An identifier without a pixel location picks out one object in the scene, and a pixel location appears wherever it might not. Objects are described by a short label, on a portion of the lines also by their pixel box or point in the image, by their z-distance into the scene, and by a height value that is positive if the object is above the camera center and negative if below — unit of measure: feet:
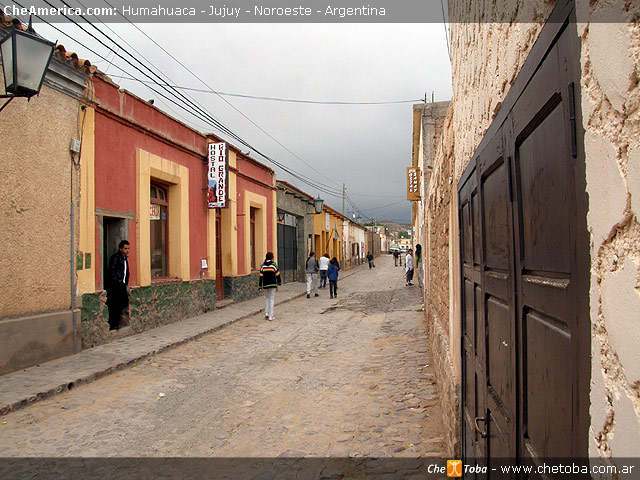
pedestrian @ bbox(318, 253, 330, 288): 64.85 -1.72
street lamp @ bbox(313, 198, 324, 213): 76.18 +7.45
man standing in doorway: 29.45 -1.67
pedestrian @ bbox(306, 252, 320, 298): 56.39 -2.46
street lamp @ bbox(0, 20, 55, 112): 18.13 +7.53
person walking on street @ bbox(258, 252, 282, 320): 38.37 -2.41
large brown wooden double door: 3.62 -0.18
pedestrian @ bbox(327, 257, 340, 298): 56.85 -2.84
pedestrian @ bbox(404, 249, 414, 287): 72.33 -3.02
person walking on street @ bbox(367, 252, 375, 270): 133.80 -2.97
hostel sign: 43.52 +6.88
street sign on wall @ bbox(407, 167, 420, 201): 63.82 +9.38
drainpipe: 25.32 -0.97
